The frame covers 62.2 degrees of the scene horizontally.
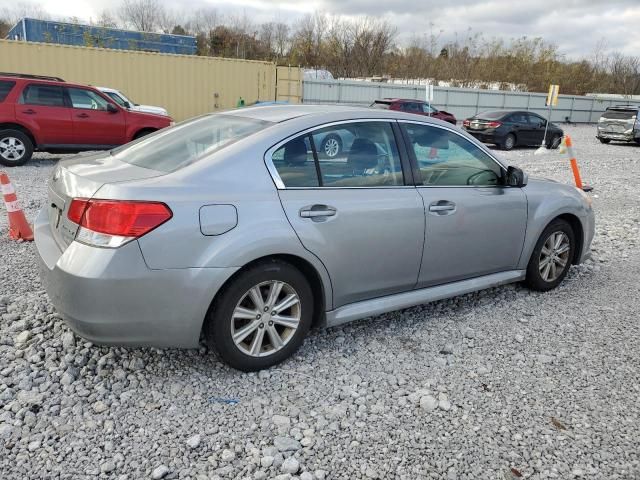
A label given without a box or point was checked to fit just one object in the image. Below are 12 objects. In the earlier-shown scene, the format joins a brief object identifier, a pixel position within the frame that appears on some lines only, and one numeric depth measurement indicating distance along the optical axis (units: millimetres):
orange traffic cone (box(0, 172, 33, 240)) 5492
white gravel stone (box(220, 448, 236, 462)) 2473
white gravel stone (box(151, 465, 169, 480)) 2338
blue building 31703
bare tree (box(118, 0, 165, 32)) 52094
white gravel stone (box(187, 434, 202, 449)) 2551
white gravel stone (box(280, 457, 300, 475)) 2420
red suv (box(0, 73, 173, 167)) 10539
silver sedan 2709
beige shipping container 19250
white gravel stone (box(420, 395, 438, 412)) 2943
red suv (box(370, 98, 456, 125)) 19094
